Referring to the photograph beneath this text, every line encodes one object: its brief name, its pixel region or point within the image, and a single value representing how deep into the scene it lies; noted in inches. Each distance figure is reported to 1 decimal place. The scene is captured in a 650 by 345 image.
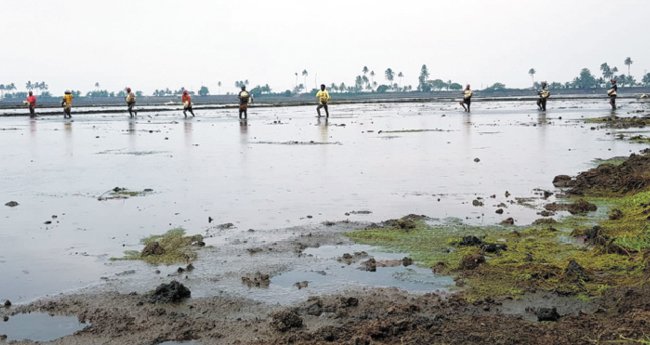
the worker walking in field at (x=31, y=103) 1753.2
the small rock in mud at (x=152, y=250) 293.9
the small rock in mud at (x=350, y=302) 223.3
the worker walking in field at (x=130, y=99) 1693.2
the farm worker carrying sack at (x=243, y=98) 1430.6
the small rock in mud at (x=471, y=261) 262.1
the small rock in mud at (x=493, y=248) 282.4
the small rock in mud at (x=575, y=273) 238.7
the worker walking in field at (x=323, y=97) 1498.3
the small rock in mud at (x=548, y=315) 202.7
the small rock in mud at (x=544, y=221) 333.7
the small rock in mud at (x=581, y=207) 361.5
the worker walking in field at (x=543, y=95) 1667.9
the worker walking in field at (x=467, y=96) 1785.2
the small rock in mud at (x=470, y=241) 295.7
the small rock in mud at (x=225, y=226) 345.5
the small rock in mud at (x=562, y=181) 450.8
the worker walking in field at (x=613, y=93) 1638.8
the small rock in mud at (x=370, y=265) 269.2
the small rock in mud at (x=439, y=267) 263.6
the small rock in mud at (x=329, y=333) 193.2
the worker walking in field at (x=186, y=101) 1668.3
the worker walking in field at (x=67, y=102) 1570.7
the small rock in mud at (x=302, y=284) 247.4
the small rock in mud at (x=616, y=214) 336.8
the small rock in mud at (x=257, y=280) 252.1
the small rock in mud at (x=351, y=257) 283.1
